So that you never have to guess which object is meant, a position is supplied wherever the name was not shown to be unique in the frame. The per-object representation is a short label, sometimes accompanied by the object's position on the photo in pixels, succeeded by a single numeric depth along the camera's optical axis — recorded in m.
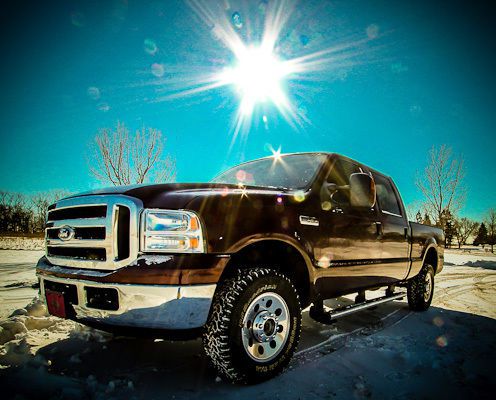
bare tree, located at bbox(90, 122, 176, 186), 15.76
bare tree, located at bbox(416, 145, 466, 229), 25.08
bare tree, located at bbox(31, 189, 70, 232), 68.38
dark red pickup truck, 1.80
